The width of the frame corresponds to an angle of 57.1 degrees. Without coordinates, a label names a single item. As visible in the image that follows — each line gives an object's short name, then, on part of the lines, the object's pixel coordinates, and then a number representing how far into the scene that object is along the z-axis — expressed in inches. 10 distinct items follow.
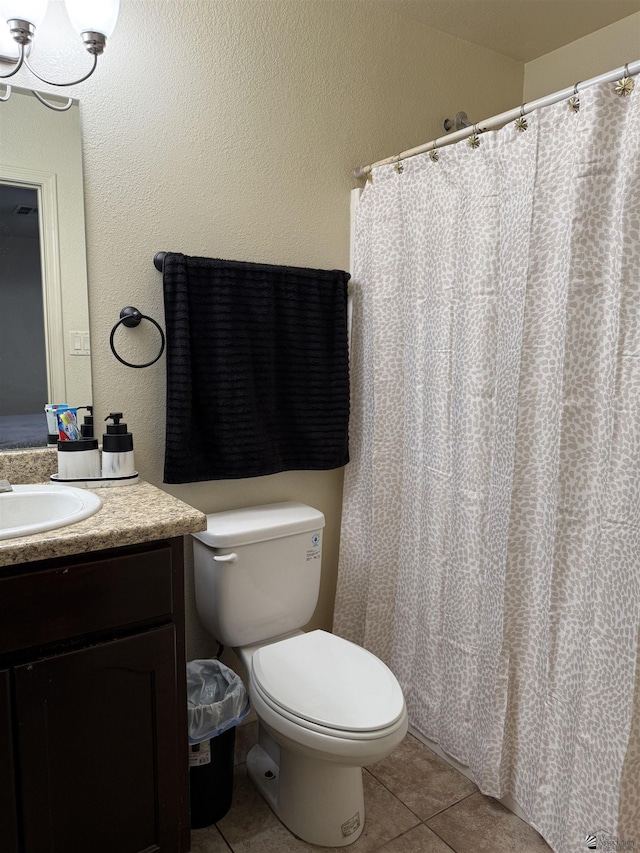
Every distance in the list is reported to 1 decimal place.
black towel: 66.6
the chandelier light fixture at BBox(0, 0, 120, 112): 52.1
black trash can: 61.3
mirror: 58.7
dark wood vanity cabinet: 43.5
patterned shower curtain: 53.7
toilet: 54.5
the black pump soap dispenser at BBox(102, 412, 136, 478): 62.2
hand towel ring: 65.0
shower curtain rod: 52.0
